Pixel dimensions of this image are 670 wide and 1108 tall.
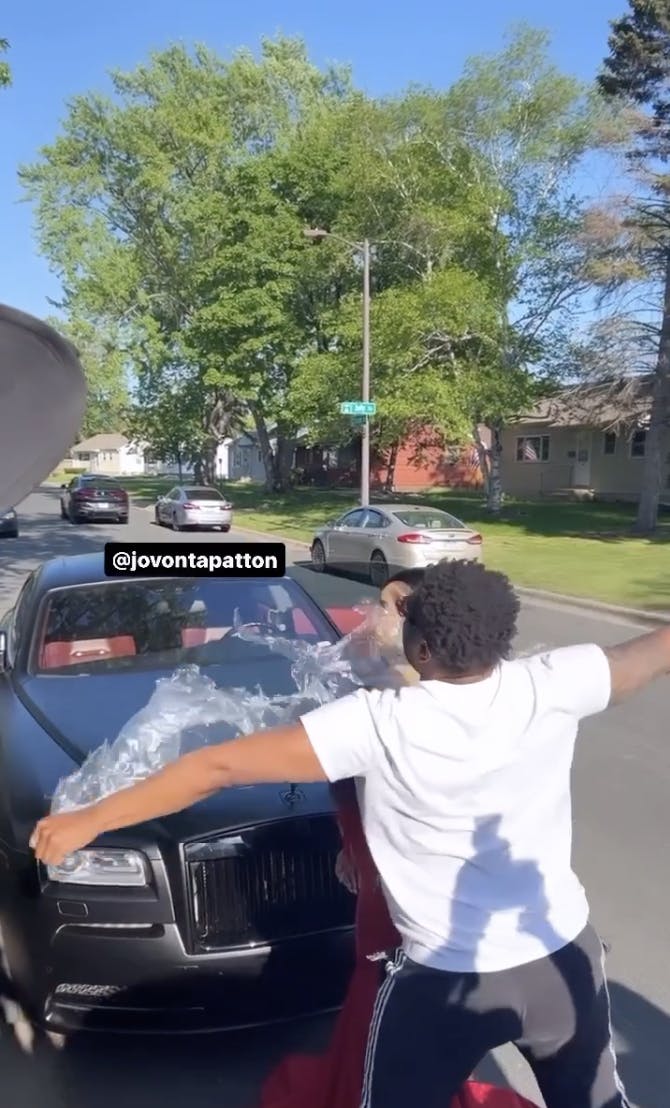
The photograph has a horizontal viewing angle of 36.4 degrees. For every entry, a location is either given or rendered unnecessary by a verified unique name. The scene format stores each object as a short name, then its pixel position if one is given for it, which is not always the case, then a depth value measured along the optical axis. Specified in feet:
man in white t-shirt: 6.56
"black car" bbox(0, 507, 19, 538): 83.29
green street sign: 73.15
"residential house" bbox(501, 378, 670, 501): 130.00
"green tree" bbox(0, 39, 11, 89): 41.51
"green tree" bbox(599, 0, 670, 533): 78.33
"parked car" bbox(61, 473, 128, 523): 107.76
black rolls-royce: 10.05
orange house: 163.58
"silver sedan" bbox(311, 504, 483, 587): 57.16
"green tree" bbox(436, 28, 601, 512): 95.45
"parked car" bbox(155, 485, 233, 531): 99.96
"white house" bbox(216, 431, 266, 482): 255.50
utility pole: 79.93
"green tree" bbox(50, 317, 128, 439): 136.26
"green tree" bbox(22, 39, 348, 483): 133.18
